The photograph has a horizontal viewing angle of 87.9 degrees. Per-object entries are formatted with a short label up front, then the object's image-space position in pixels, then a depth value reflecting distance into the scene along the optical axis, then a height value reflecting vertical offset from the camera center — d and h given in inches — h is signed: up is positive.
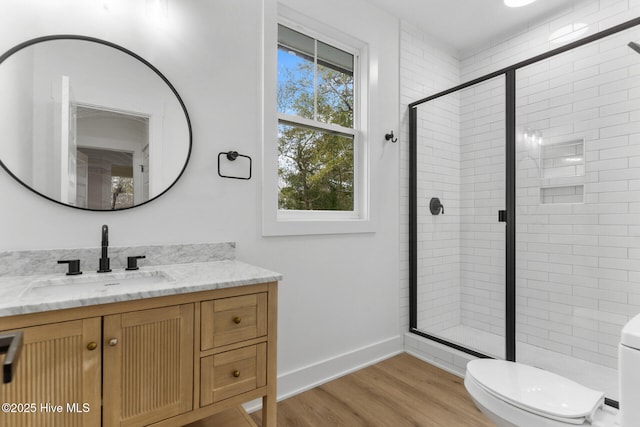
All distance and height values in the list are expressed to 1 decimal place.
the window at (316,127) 85.6 +24.6
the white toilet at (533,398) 45.4 -26.8
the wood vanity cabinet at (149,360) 38.3 -19.2
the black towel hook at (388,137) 100.9 +24.4
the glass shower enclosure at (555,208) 78.0 +2.3
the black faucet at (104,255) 55.6 -6.5
